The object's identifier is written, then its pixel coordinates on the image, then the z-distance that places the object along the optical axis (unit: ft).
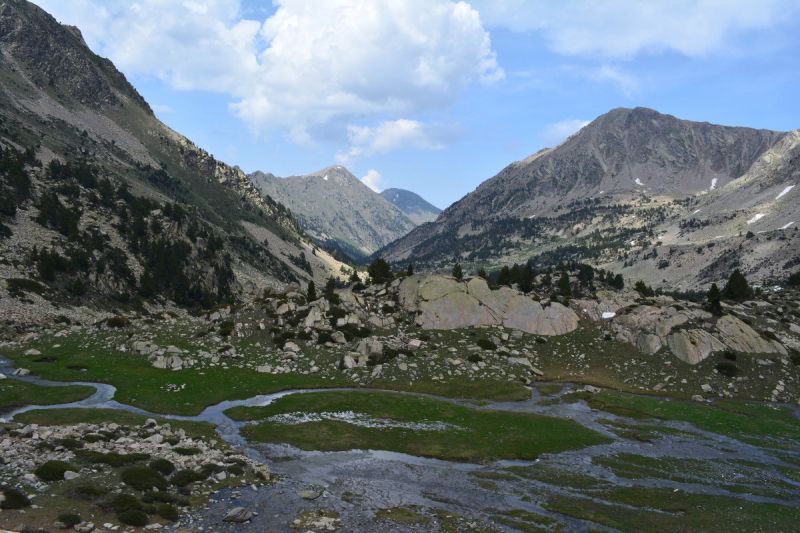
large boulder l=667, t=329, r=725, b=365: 256.11
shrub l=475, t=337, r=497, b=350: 268.21
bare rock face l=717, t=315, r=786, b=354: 260.62
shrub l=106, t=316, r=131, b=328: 264.11
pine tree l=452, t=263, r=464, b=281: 353.39
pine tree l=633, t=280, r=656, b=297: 389.87
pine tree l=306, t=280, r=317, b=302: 303.29
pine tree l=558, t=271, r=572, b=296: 372.01
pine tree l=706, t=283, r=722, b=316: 290.29
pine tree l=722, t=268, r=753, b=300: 406.62
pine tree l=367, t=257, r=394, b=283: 363.15
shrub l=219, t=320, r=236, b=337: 248.11
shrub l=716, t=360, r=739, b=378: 244.63
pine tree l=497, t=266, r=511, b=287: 405.27
